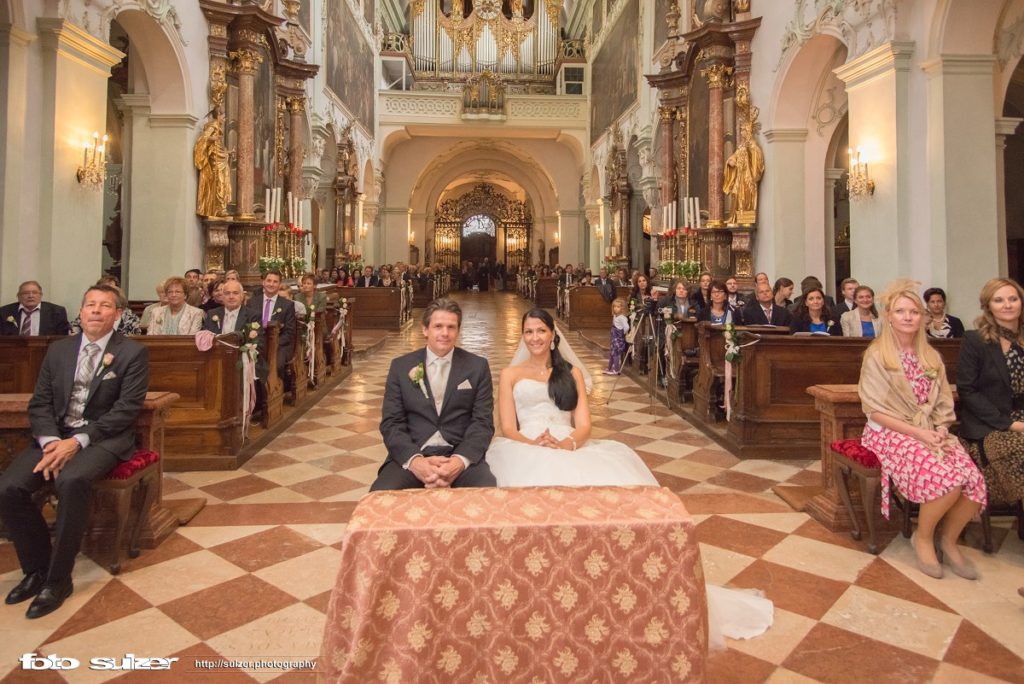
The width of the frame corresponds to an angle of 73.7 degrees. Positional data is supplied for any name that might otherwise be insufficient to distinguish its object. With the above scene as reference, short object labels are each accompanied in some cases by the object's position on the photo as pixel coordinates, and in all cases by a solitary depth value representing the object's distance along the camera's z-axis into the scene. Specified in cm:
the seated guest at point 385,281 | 1727
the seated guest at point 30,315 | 614
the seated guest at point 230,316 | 627
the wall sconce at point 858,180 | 785
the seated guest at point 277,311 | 730
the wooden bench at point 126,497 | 348
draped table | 190
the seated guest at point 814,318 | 680
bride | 300
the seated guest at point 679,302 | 870
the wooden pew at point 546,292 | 2427
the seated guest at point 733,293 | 870
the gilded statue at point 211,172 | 995
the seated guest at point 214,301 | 725
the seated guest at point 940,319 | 654
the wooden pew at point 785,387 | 580
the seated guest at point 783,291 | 852
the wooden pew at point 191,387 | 543
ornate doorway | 3650
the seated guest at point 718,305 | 746
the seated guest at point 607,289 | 1509
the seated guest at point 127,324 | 620
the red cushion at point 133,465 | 349
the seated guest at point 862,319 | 658
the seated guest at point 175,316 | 620
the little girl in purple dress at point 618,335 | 1035
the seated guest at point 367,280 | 1695
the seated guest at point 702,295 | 870
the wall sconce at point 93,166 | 720
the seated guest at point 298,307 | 795
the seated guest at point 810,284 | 876
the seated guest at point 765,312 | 722
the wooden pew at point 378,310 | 1622
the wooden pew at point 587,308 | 1684
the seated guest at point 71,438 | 313
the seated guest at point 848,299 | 712
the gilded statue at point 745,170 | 1083
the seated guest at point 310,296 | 885
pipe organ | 2656
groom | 326
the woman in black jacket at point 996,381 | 368
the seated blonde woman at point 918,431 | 342
